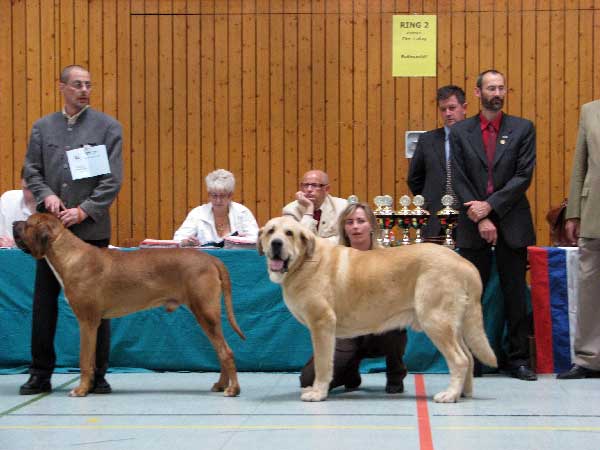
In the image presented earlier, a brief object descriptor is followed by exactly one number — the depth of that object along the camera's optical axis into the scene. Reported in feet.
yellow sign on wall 29.27
